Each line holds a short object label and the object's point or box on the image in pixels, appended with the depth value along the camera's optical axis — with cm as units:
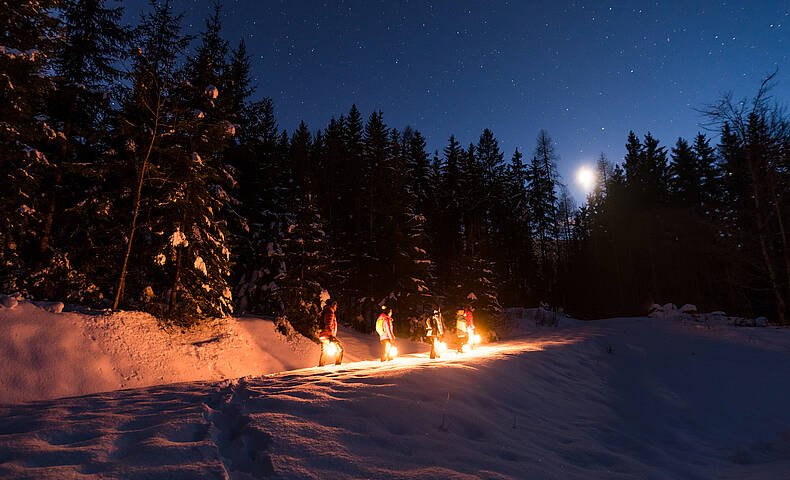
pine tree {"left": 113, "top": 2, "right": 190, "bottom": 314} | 1352
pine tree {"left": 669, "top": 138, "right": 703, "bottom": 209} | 3853
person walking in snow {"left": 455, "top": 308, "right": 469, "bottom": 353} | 1670
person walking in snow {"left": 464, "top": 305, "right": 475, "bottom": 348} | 1711
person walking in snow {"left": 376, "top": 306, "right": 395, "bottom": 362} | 1264
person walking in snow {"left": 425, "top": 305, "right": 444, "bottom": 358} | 1412
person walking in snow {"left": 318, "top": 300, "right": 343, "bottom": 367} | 1213
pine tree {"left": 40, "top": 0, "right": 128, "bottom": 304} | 1286
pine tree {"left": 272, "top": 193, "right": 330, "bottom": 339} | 1894
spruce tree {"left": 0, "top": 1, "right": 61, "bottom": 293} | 1156
